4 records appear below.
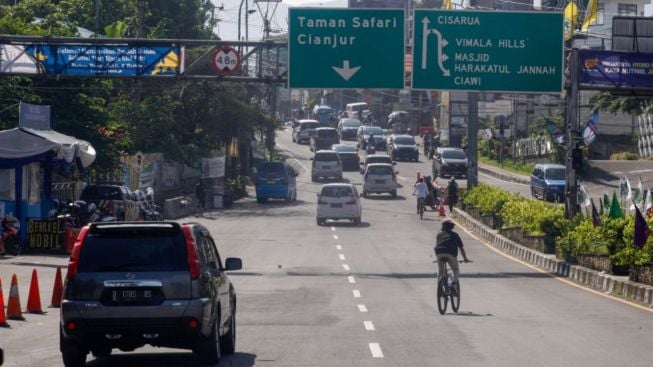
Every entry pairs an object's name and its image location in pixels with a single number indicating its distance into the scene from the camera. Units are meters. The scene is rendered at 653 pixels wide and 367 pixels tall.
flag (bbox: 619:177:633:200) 46.52
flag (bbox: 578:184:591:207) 41.69
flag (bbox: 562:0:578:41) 52.68
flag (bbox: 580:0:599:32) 57.03
